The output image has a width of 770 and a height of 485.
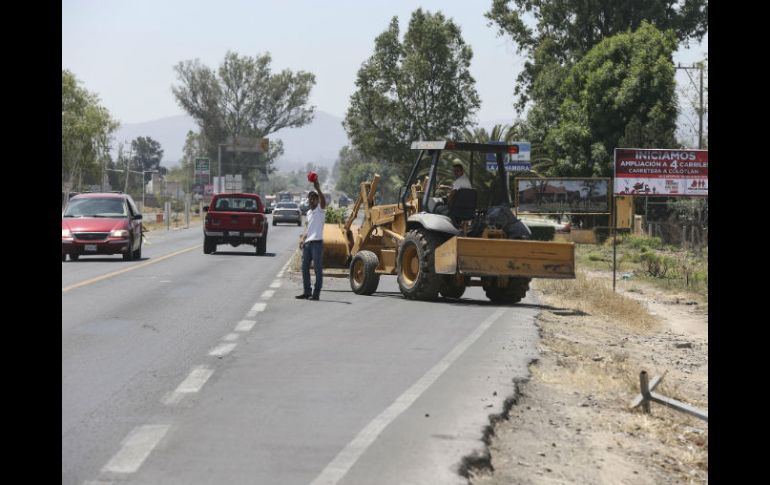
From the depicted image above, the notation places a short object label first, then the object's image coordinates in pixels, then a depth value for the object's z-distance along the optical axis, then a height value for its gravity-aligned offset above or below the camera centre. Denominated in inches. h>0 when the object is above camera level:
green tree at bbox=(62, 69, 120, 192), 3353.8 +199.6
